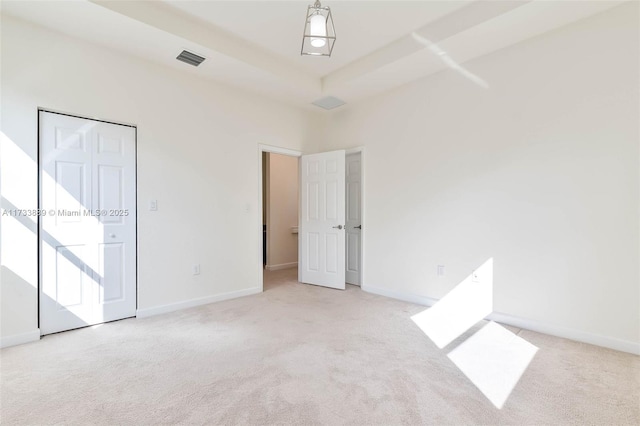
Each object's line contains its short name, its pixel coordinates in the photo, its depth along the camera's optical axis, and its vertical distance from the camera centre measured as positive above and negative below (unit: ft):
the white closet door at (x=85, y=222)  8.85 -0.39
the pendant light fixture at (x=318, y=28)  7.07 +4.42
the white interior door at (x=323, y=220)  14.47 -0.47
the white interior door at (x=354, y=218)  15.30 -0.40
